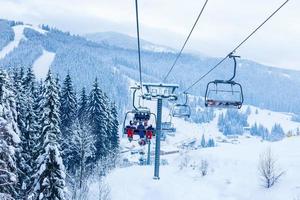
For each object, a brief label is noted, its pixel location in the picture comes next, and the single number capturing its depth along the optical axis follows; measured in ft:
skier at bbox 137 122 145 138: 84.38
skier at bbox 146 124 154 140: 84.09
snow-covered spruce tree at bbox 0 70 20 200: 79.43
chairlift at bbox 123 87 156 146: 84.38
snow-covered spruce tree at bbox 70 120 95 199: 152.49
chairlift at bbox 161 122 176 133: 132.89
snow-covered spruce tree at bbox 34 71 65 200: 91.97
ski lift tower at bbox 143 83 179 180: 110.83
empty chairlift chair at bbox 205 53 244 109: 58.39
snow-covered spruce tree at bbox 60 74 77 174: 165.99
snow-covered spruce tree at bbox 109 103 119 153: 213.11
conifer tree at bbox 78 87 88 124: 176.14
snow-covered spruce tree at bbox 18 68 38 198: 117.08
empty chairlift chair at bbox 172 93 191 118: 96.13
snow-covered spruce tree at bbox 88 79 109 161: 178.17
